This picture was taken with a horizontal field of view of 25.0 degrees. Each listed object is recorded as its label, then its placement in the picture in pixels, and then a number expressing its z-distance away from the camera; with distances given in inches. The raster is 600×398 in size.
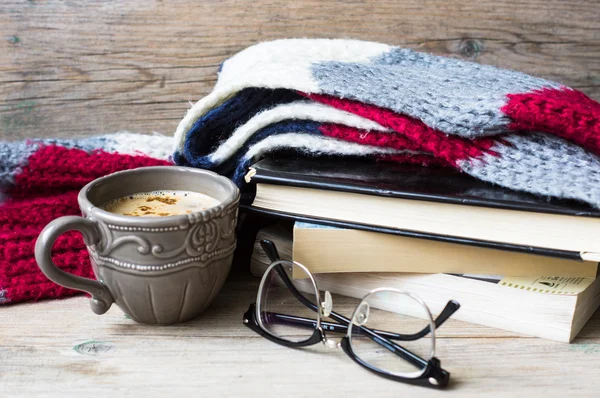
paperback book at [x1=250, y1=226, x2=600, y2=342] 33.3
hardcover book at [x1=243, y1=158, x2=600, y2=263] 32.6
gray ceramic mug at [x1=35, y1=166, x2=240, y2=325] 32.3
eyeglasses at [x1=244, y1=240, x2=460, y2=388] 32.0
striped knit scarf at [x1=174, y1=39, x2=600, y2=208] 33.8
